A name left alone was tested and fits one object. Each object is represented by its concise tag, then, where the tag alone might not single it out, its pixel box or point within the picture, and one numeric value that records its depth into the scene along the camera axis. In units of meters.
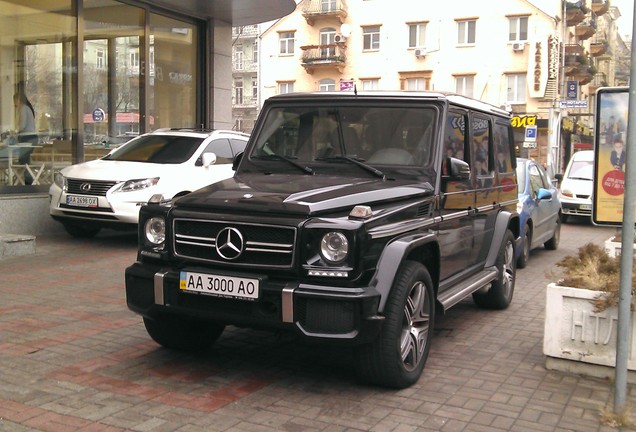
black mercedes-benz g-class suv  4.47
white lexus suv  10.79
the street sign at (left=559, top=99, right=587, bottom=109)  25.48
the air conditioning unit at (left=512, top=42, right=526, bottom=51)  43.00
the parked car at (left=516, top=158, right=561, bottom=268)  10.59
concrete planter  5.21
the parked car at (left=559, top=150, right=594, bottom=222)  18.17
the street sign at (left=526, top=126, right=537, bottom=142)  29.27
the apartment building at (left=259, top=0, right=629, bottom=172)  43.00
